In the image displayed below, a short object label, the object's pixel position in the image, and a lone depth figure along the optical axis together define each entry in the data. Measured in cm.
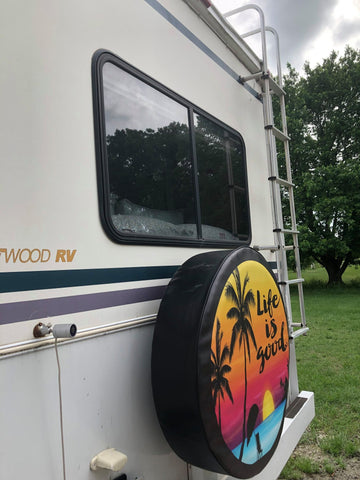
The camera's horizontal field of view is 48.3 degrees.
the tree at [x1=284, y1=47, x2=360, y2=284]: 1395
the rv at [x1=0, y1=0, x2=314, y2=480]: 127
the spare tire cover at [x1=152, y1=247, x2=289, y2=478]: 155
